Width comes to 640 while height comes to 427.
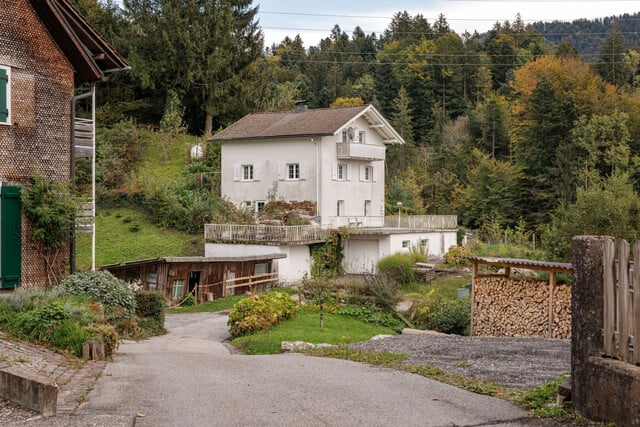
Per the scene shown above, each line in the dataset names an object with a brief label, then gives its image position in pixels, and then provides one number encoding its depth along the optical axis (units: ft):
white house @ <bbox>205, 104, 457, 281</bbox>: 141.79
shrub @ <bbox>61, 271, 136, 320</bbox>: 59.00
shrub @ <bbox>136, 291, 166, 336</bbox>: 71.26
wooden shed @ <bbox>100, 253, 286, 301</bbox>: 101.96
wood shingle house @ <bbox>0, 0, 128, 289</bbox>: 60.85
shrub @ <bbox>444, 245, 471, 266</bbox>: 137.39
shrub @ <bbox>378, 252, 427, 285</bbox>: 126.11
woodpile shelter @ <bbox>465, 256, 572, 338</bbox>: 70.18
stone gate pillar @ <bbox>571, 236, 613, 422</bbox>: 27.66
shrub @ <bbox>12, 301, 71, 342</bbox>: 43.91
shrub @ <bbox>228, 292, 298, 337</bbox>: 71.92
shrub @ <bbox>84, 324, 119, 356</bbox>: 44.78
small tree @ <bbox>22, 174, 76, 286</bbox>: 62.08
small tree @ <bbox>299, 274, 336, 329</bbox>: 82.58
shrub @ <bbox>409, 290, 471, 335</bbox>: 82.12
